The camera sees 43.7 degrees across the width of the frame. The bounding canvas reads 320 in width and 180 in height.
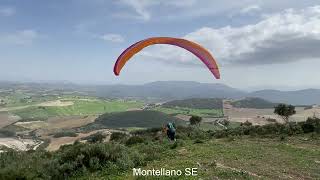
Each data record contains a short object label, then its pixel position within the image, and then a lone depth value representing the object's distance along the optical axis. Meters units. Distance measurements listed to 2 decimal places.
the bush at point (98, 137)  54.44
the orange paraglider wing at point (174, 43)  22.72
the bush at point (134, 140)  32.78
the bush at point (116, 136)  47.88
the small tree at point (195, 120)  66.25
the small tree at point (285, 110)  52.32
